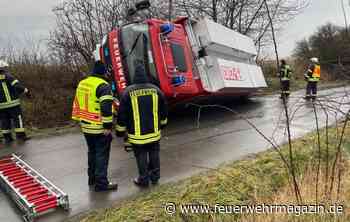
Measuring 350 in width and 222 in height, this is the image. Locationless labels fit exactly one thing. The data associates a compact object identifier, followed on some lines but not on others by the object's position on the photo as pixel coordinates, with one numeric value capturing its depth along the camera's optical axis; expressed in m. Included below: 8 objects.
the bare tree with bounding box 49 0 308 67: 11.30
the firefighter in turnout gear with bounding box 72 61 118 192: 4.27
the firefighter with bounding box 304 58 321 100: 12.93
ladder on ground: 3.75
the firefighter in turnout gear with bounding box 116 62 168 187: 4.40
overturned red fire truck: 7.56
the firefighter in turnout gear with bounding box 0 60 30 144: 6.91
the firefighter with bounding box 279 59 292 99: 13.22
